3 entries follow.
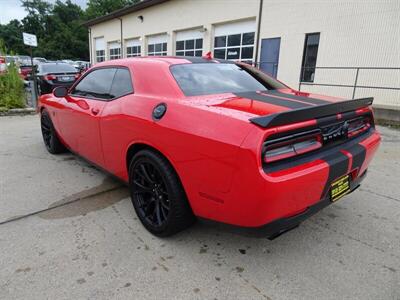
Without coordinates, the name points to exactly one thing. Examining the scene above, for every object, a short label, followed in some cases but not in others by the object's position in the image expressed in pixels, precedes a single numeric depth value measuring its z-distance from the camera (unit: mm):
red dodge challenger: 1878
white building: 9688
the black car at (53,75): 11889
